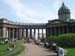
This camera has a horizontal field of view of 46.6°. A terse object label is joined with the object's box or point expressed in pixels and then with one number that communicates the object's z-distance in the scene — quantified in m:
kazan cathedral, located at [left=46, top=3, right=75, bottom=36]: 59.89
